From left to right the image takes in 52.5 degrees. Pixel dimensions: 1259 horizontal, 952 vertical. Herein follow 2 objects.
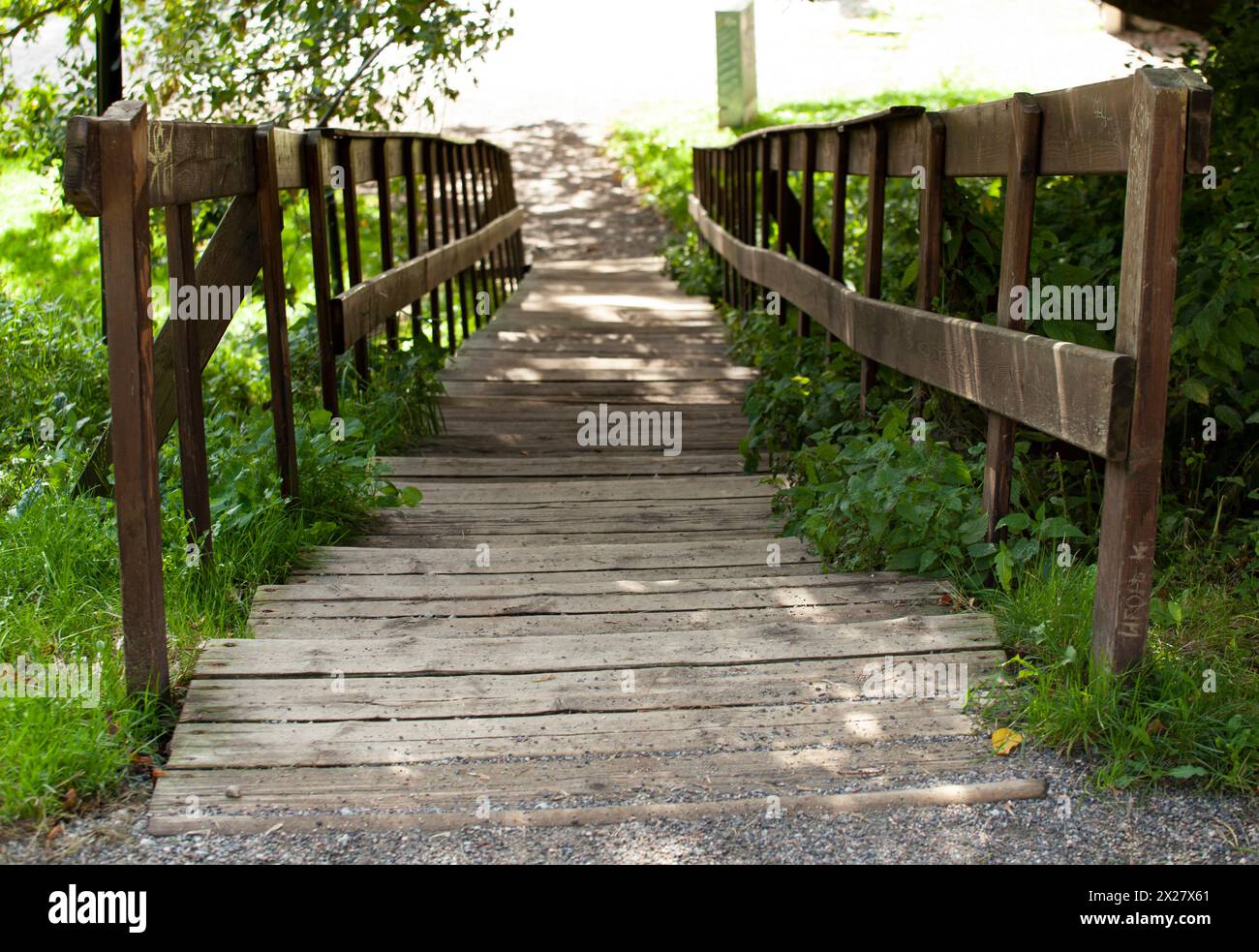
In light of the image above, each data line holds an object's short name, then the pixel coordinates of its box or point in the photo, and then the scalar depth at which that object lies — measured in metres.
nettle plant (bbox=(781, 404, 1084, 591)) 3.81
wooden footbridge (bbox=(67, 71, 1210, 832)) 2.82
